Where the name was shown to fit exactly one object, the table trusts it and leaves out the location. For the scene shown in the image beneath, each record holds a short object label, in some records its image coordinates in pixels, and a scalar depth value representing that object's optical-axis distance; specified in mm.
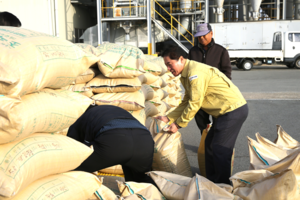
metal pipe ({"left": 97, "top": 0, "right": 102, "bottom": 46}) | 17109
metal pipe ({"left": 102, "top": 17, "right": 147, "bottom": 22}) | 16856
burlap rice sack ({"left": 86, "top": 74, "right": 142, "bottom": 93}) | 3648
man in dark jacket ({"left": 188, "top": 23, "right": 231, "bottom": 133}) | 4137
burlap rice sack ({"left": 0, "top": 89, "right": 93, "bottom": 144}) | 1693
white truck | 17750
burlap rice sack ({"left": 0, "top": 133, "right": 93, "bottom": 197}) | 1723
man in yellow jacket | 2922
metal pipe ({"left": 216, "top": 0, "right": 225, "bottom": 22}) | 20380
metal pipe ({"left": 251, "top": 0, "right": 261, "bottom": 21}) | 20219
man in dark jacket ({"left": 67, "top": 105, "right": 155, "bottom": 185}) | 2293
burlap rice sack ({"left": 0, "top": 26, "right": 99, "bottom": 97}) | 1756
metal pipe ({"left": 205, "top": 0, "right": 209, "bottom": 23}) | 19014
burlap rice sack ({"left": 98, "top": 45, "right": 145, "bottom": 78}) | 3586
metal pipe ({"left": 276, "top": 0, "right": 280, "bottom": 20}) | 22091
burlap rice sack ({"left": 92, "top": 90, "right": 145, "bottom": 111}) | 3597
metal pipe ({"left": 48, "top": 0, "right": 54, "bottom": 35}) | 16047
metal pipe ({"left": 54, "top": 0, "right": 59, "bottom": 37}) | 15902
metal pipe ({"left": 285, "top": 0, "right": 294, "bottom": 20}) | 23266
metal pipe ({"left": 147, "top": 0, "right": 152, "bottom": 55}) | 16688
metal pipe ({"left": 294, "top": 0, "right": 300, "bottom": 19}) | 21734
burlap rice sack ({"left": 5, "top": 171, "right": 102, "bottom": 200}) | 1909
